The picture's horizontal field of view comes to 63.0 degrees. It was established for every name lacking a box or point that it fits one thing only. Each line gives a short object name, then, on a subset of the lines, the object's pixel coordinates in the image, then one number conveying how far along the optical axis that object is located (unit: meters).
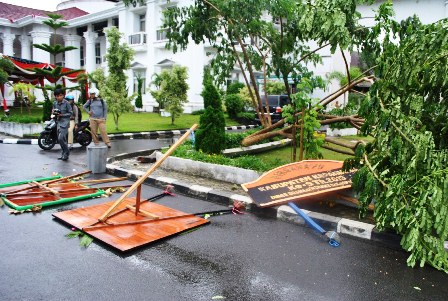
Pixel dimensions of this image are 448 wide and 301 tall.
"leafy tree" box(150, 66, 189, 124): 17.09
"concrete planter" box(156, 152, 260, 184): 6.92
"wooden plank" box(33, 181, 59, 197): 5.90
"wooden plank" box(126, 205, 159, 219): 5.00
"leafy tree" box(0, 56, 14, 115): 18.97
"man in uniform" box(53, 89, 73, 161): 9.35
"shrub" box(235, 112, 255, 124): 22.03
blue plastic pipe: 4.75
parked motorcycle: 11.09
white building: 24.52
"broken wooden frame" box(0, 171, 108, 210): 5.65
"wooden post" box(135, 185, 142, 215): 5.02
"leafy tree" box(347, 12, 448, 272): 3.68
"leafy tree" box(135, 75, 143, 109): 27.25
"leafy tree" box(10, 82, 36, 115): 18.67
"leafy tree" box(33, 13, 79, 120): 22.59
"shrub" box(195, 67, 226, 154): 8.42
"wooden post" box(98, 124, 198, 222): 4.67
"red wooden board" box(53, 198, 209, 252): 4.30
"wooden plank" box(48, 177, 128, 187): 6.94
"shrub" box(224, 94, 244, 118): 22.81
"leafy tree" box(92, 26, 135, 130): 14.66
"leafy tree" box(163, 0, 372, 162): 8.38
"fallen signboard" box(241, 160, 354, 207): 5.54
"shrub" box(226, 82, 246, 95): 24.78
